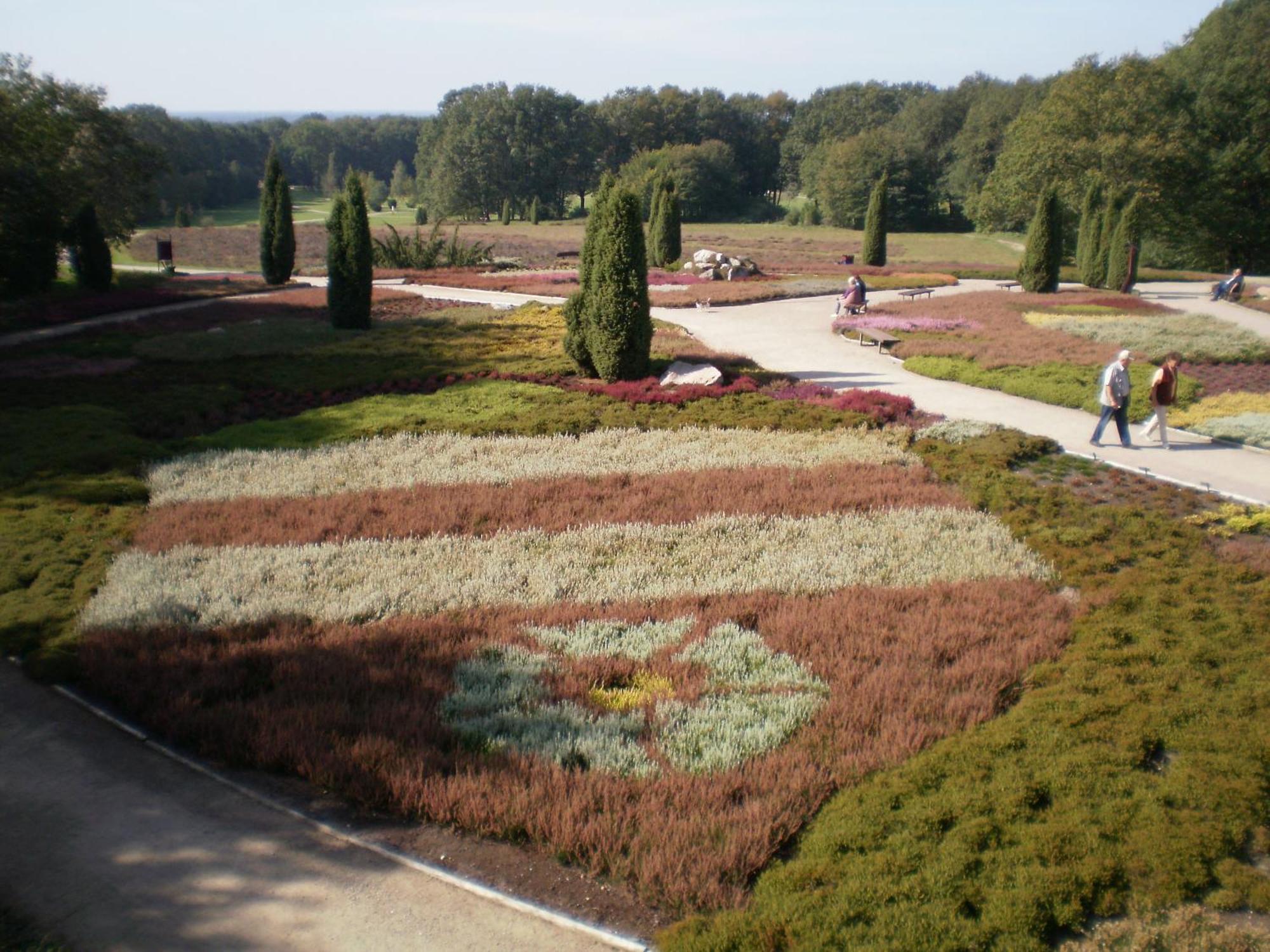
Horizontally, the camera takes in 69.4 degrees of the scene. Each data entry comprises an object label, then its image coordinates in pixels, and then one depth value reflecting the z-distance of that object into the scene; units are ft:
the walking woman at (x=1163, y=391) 45.14
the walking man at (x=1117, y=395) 44.91
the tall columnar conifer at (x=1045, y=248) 108.99
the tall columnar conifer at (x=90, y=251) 101.45
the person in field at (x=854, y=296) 88.74
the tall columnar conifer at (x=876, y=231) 137.49
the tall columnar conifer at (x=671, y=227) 134.72
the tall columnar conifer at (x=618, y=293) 56.90
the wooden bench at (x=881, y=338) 72.79
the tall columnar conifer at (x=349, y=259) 76.84
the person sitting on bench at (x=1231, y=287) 109.29
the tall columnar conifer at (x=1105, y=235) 120.88
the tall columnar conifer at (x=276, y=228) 107.45
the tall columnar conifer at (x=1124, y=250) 116.88
